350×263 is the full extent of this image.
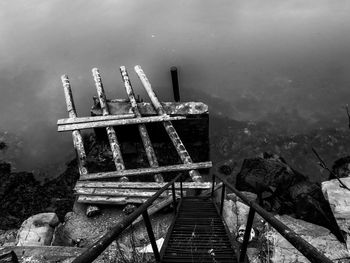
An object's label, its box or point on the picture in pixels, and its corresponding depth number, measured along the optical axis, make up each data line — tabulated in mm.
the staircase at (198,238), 3047
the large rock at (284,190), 5578
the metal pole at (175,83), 9530
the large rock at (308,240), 3992
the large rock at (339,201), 4543
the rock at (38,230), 5023
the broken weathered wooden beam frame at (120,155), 5824
